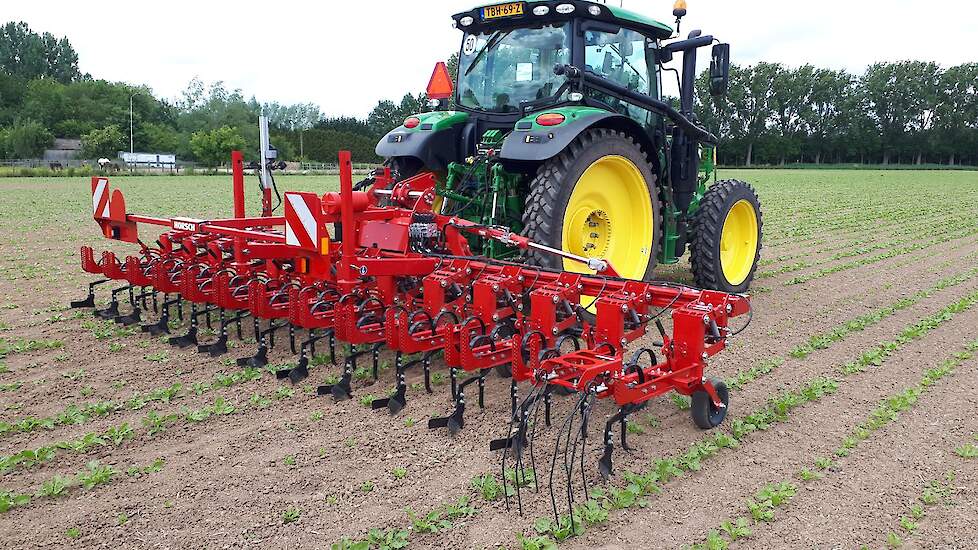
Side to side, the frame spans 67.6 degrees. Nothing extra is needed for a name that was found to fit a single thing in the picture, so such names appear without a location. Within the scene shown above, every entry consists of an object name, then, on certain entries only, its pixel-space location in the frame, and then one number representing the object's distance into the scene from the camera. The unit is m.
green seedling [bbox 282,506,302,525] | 2.82
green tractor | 4.99
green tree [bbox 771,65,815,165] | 64.25
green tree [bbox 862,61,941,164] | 65.00
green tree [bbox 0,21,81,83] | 82.50
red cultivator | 3.51
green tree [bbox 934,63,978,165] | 61.31
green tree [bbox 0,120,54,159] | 56.12
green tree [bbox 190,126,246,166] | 54.47
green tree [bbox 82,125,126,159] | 56.81
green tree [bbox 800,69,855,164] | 63.72
